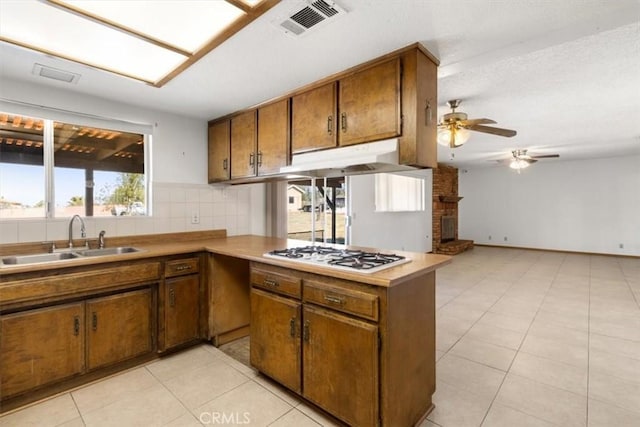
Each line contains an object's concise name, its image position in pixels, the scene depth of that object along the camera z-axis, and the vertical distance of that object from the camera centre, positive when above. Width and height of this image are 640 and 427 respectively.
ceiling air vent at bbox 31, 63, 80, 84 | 2.12 +1.02
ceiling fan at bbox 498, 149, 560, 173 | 5.75 +0.99
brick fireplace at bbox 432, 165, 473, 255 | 7.83 -0.11
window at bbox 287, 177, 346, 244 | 5.11 -0.01
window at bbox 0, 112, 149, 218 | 2.36 +0.37
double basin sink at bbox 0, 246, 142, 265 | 2.19 -0.34
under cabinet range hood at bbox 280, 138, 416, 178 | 1.87 +0.34
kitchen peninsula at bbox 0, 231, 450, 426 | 1.55 -0.72
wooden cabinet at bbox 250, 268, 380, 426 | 1.55 -0.81
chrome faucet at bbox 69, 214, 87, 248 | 2.50 -0.15
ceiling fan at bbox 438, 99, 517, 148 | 3.24 +0.92
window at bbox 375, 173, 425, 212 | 5.70 +0.36
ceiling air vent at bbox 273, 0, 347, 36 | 1.46 +1.00
